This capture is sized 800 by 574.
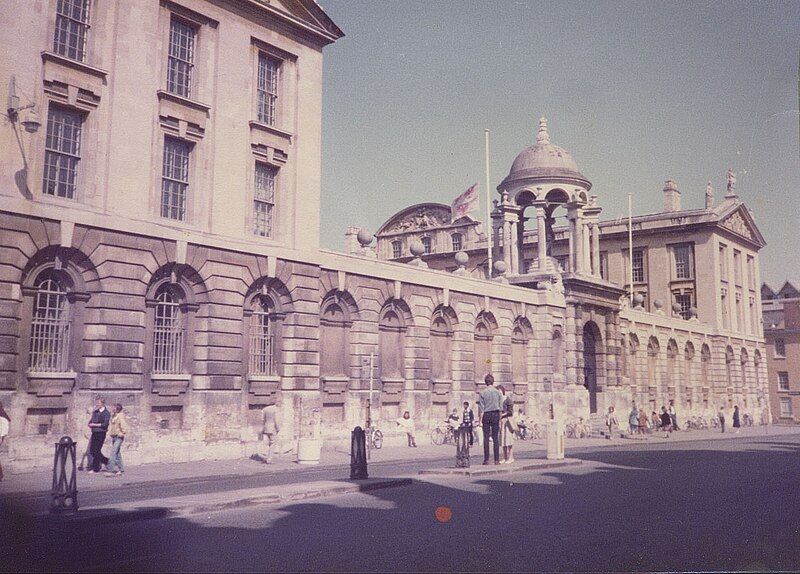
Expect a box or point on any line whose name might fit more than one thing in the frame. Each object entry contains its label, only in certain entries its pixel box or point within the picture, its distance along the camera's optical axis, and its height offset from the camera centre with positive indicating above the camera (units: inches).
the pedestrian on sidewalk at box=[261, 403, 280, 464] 999.0 -23.5
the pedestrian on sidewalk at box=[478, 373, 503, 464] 763.4 -4.5
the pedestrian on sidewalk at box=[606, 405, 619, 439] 1714.8 -32.5
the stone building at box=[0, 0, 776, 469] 819.4 +172.7
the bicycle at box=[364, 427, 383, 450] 1200.2 -47.9
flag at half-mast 1664.6 +398.7
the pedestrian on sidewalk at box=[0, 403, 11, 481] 709.3 -19.6
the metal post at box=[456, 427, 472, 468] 751.1 -37.4
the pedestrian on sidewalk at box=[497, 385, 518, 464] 795.4 -26.7
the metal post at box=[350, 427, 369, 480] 667.4 -44.5
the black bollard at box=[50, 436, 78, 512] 489.1 -49.6
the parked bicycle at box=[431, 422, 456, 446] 1358.3 -49.9
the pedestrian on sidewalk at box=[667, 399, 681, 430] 2196.0 -22.0
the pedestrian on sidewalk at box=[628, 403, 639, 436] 1700.3 -31.0
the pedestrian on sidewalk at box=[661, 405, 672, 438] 1833.2 -33.4
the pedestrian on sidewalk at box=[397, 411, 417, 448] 1282.0 -29.3
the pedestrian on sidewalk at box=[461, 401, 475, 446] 1266.2 -14.0
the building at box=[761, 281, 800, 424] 3221.0 +169.6
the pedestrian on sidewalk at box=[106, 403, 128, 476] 784.9 -31.2
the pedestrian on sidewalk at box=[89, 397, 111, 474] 790.5 -27.0
